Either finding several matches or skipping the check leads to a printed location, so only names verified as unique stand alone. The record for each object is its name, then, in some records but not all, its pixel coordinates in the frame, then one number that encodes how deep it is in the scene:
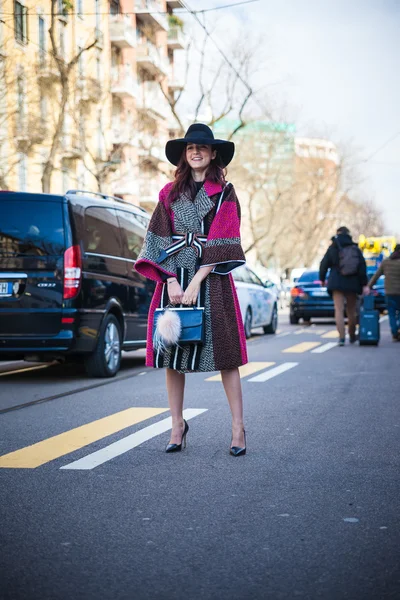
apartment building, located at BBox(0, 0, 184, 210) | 26.28
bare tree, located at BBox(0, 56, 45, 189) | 24.12
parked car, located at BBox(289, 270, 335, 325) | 24.19
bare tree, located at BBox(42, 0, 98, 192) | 25.09
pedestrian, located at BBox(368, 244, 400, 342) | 17.73
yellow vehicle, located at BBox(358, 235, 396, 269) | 48.97
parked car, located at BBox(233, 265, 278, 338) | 18.28
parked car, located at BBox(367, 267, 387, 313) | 25.46
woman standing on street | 5.65
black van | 10.12
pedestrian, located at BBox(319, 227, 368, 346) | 16.45
